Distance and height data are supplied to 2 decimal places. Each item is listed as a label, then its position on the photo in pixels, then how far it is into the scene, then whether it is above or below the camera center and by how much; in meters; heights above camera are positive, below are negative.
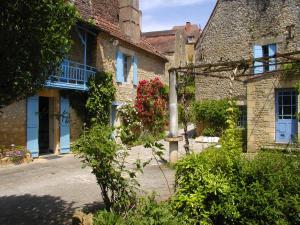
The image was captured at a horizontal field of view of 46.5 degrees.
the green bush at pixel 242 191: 4.51 -1.02
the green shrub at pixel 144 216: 4.22 -1.27
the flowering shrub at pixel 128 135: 4.93 -0.28
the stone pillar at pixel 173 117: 10.61 -0.04
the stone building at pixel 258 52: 13.96 +3.42
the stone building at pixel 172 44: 28.95 +6.10
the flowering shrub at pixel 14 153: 11.38 -1.30
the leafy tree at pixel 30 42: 4.01 +0.89
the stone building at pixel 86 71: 12.41 +2.03
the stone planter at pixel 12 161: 11.13 -1.53
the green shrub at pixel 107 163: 4.67 -0.65
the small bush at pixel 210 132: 17.94 -0.82
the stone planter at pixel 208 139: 16.80 -1.14
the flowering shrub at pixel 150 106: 18.48 +0.52
